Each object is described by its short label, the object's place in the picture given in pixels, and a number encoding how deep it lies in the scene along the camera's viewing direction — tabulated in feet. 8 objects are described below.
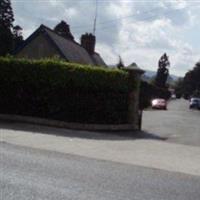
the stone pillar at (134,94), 65.26
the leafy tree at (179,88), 526.12
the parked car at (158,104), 186.29
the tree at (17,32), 251.33
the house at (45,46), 120.26
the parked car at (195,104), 231.38
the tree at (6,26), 183.83
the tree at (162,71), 418.31
